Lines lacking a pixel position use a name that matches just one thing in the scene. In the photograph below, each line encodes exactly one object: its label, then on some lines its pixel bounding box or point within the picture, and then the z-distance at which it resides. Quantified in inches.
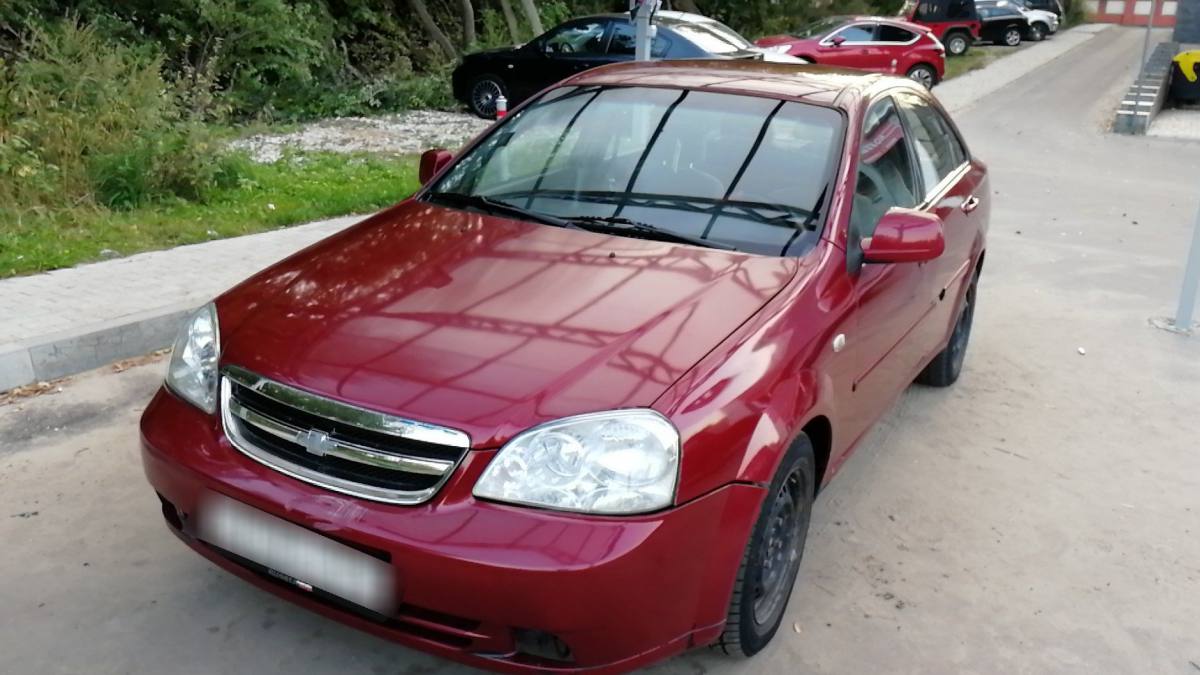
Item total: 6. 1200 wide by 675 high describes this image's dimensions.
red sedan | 92.0
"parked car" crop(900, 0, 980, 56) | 1111.0
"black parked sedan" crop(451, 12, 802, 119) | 535.5
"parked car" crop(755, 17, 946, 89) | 772.6
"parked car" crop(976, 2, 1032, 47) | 1239.5
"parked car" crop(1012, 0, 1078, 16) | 1416.1
